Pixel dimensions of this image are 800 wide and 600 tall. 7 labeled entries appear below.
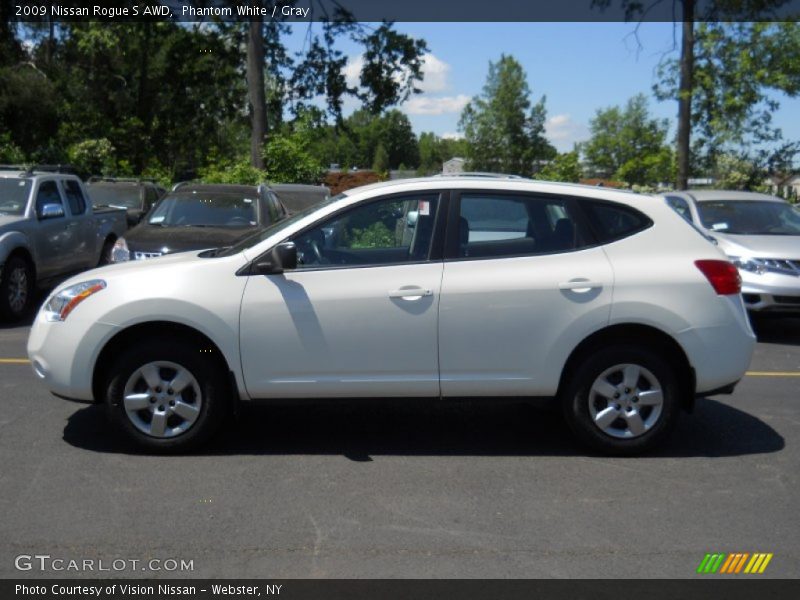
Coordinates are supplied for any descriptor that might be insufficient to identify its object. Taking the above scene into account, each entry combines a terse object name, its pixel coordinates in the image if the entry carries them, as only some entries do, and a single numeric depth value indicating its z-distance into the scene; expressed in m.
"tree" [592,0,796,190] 23.42
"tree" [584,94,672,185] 95.12
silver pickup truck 11.61
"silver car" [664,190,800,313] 10.69
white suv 5.99
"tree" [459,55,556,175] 98.00
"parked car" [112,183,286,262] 11.11
